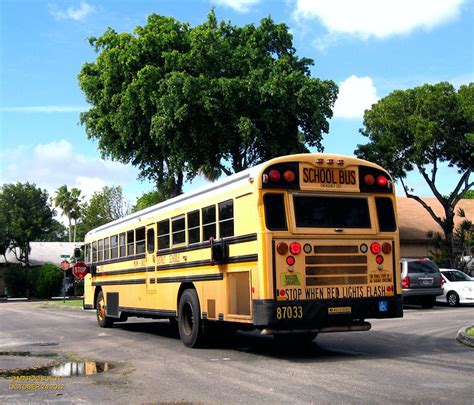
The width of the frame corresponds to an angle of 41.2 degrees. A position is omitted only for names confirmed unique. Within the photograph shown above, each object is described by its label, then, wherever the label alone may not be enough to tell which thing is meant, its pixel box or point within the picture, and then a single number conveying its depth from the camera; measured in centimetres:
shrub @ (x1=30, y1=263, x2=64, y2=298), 4934
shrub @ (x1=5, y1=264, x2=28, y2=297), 5181
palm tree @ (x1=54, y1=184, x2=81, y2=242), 7694
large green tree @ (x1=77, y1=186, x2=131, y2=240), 6988
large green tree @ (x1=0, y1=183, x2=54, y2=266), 5656
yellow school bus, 1002
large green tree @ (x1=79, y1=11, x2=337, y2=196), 2783
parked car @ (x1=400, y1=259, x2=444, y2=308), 2319
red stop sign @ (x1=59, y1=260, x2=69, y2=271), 3772
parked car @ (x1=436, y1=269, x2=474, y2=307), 2525
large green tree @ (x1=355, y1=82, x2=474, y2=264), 3331
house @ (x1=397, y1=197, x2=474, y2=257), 3734
